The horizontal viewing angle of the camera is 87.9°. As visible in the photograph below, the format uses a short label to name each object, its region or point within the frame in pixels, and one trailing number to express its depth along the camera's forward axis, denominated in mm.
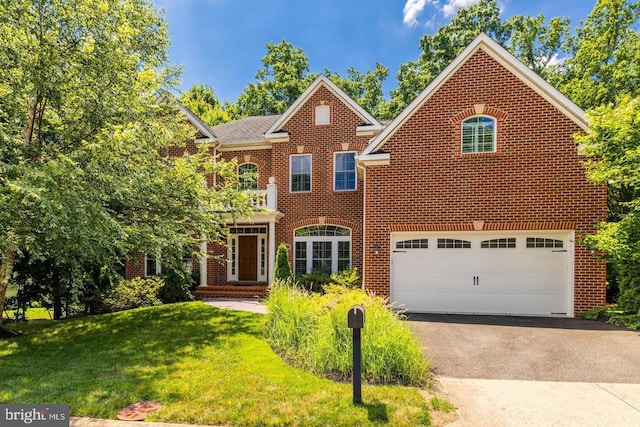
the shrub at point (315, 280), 12883
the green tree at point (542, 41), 20250
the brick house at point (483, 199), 9609
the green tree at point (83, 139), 5629
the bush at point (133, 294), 11375
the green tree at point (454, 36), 27859
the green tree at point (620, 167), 8125
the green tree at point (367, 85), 32312
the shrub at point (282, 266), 12484
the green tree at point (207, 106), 30906
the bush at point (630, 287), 8727
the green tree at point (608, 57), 14844
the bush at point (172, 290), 12836
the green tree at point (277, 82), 31875
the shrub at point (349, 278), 12305
